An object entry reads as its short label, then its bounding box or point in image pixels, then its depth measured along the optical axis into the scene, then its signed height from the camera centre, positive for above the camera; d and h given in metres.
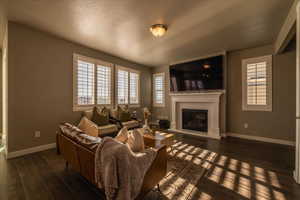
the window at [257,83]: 3.94 +0.52
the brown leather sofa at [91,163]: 1.50 -0.86
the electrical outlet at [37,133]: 3.17 -0.88
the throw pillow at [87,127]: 3.10 -0.69
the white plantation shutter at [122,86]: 5.23 +0.53
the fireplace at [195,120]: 4.87 -0.82
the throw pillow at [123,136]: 1.73 -0.51
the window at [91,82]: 3.95 +0.56
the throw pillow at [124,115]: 4.53 -0.58
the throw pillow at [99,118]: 3.81 -0.57
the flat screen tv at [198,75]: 4.58 +0.96
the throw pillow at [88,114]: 3.79 -0.46
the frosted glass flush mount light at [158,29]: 2.84 +1.59
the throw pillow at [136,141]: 1.66 -0.56
